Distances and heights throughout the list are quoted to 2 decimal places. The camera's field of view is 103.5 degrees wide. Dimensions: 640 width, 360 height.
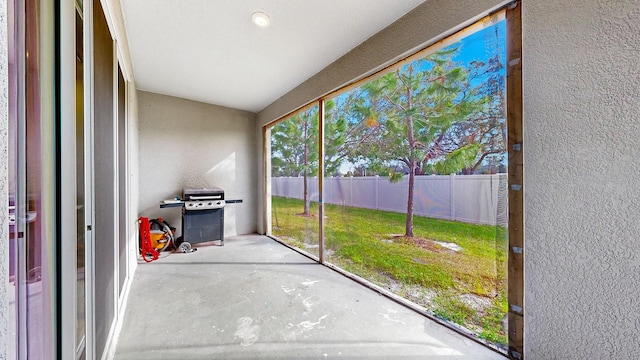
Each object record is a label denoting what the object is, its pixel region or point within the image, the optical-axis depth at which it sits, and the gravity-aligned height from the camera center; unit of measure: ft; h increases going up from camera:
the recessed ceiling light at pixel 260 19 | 7.63 +5.01
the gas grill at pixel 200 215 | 13.32 -1.88
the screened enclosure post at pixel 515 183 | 5.30 -0.10
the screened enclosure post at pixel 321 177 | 11.80 +0.13
